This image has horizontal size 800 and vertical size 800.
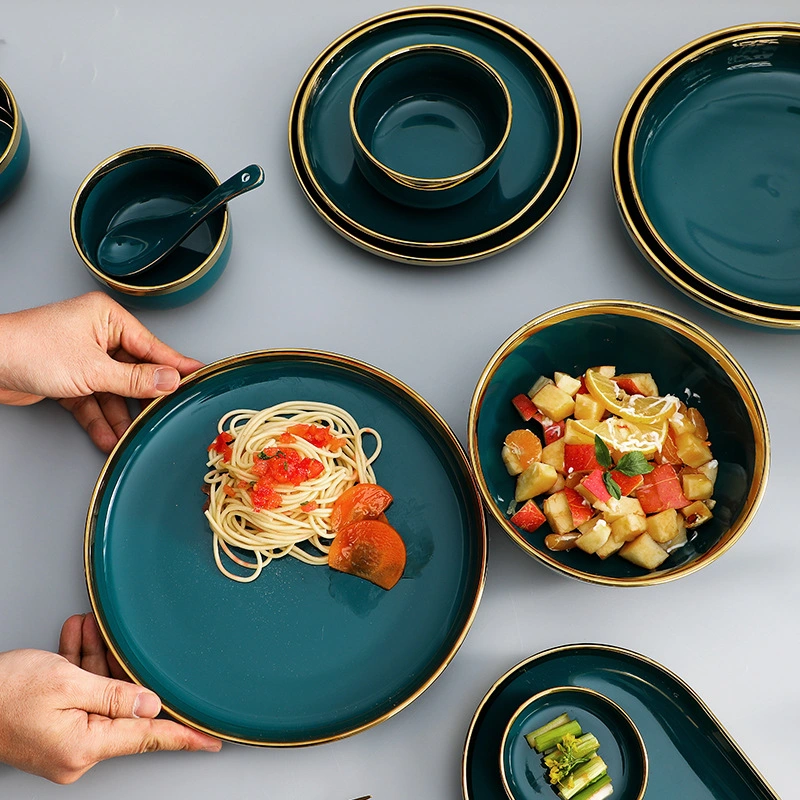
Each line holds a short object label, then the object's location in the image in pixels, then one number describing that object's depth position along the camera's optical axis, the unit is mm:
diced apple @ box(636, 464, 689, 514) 956
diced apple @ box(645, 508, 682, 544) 952
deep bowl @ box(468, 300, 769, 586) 939
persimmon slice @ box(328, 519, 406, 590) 956
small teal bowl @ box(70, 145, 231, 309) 994
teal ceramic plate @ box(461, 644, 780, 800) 939
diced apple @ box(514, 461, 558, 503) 955
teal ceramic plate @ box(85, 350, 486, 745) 942
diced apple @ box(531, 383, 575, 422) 972
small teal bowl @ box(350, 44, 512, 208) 993
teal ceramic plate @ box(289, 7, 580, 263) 1016
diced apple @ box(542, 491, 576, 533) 954
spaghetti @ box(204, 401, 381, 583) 972
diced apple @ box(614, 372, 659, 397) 985
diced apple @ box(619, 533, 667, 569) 951
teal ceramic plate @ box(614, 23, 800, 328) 1010
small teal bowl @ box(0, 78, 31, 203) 1009
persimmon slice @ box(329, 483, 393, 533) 972
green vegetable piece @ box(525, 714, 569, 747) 936
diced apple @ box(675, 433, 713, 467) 968
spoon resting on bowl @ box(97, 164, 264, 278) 975
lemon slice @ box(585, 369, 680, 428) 965
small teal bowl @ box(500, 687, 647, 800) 925
